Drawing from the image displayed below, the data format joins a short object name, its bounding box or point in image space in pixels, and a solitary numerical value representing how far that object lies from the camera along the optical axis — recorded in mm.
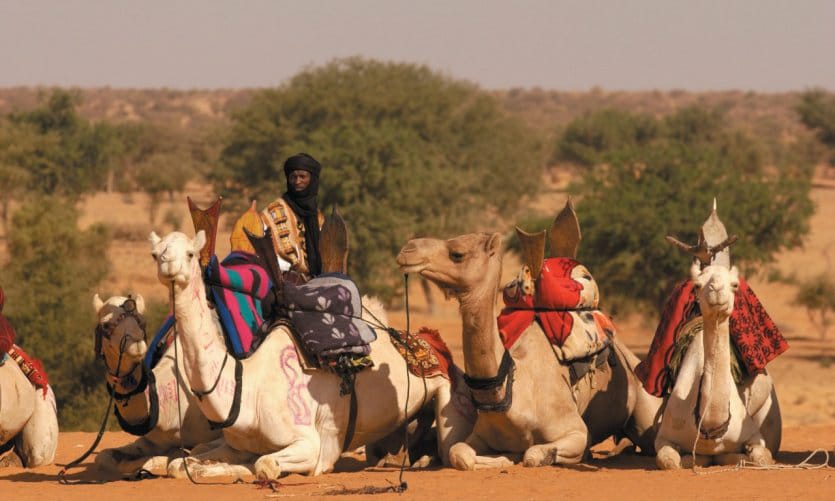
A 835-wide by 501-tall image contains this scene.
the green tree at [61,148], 89500
